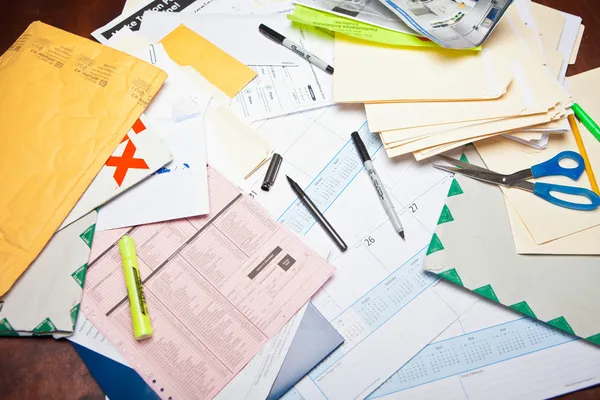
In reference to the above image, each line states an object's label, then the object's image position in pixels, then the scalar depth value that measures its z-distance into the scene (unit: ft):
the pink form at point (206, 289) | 2.17
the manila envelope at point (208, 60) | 2.80
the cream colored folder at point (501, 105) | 2.44
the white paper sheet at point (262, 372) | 2.13
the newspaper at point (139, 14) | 2.96
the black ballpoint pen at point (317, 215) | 2.39
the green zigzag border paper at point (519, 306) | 2.18
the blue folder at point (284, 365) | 2.14
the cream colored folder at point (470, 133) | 2.42
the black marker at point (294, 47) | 2.81
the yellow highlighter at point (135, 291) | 2.18
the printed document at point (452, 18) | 2.57
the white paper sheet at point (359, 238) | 2.20
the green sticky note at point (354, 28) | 2.69
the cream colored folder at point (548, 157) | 2.35
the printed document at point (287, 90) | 2.72
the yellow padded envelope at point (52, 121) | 2.38
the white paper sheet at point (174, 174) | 2.43
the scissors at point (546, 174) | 2.38
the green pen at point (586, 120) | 2.55
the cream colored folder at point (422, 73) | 2.53
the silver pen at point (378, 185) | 2.41
